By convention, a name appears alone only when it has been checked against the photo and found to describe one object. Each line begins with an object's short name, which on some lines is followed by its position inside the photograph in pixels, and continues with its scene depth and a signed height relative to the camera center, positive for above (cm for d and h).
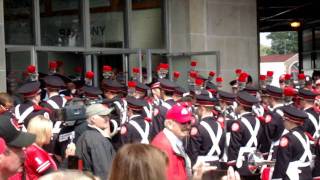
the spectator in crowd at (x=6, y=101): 820 -50
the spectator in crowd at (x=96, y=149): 629 -85
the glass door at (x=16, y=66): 1199 -7
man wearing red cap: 583 -74
